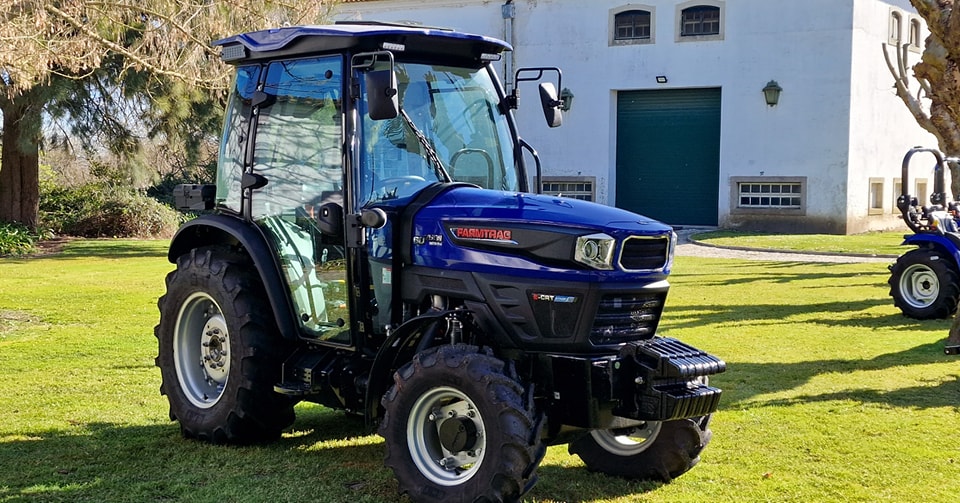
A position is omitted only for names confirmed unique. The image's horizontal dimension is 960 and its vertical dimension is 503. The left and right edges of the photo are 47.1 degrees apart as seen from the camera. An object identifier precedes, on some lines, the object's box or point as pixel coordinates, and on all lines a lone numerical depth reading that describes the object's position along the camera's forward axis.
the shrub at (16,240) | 22.25
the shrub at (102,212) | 27.50
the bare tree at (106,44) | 11.34
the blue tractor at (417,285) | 5.29
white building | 27.38
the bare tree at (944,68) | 9.80
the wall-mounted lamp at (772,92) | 27.52
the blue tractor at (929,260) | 12.51
